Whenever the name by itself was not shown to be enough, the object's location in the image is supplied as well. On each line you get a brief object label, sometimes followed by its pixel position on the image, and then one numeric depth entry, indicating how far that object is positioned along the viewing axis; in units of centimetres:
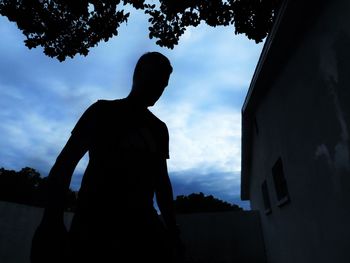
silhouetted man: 117
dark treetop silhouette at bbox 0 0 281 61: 638
